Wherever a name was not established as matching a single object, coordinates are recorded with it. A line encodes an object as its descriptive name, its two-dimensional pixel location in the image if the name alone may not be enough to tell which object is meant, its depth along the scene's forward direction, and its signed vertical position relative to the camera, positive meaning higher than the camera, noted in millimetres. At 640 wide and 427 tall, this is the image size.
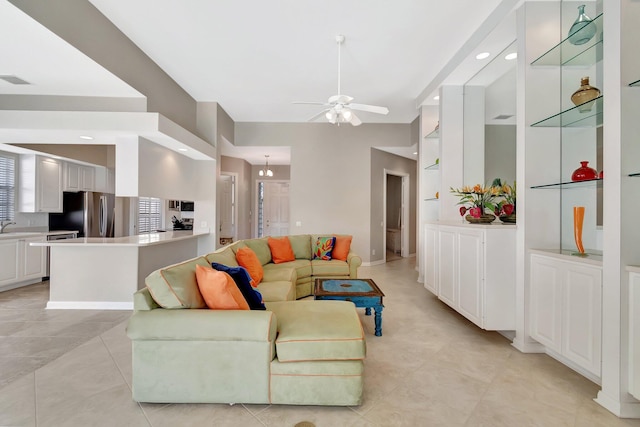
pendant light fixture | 8102 +1263
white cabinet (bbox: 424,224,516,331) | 2807 -606
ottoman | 1826 -989
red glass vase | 2336 +345
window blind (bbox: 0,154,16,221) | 5029 +432
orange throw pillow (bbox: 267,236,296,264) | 4520 -577
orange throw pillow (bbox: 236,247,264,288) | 3352 -587
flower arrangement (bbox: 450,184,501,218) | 3119 +179
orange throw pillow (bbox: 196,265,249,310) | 1976 -543
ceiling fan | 3311 +1228
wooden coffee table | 2910 -817
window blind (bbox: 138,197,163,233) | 7543 -73
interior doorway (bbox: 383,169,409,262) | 8094 -98
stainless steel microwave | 8400 +189
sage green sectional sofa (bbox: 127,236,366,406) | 1831 -935
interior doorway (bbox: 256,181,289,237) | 8930 +157
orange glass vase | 2359 -72
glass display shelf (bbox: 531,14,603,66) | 2338 +1406
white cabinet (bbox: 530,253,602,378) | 2008 -715
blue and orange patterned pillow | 4718 -557
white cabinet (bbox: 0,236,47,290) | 4500 -825
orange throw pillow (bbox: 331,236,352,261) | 4730 -565
